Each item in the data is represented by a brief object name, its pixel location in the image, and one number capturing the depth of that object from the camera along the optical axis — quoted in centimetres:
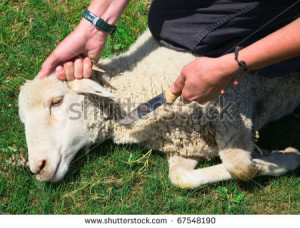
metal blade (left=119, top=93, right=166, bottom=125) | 272
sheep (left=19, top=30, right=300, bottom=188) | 286
